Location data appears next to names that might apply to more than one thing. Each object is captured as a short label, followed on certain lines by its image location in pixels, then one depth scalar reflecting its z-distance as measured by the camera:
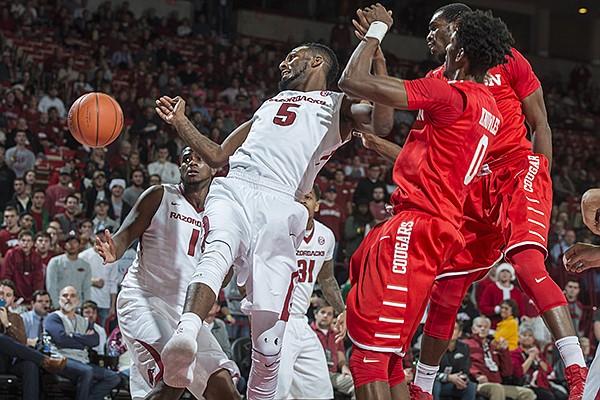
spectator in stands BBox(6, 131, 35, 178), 14.17
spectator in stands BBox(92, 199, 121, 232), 12.84
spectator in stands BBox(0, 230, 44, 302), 11.14
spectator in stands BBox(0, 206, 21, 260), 11.86
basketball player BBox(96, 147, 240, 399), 6.08
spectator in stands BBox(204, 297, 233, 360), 10.49
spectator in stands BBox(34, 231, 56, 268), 11.66
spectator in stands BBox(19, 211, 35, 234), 11.98
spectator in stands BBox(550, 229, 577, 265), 16.27
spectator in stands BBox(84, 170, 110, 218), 13.35
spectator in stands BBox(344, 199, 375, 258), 14.40
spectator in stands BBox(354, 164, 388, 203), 15.33
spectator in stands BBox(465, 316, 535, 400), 11.12
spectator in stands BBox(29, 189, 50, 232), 12.93
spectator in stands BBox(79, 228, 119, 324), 11.77
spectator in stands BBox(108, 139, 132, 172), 14.87
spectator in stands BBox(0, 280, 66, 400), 9.15
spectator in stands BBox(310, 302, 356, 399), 10.63
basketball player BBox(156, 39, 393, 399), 5.25
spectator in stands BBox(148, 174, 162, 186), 13.66
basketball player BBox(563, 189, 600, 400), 3.38
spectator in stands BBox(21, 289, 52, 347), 9.94
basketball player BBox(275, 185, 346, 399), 7.95
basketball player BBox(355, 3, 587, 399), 5.38
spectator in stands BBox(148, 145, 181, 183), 14.66
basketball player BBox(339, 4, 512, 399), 4.75
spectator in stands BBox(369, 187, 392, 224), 15.01
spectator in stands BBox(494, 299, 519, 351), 12.48
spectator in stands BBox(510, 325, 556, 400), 11.72
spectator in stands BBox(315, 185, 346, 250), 14.70
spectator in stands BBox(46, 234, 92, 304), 11.11
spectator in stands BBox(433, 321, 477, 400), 10.75
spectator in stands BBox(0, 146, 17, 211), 13.23
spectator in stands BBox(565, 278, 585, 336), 14.16
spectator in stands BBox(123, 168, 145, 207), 13.45
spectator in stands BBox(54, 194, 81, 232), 12.91
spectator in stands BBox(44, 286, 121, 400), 9.49
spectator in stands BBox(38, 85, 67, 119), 16.48
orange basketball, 6.85
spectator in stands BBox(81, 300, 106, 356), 10.32
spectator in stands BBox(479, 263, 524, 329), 12.84
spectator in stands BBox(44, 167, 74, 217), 13.35
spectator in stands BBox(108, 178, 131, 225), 13.28
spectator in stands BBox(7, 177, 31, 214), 13.00
